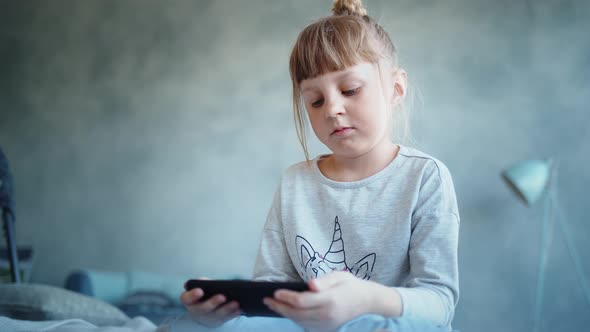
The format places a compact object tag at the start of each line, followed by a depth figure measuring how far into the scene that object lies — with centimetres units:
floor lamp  214
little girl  91
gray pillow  130
